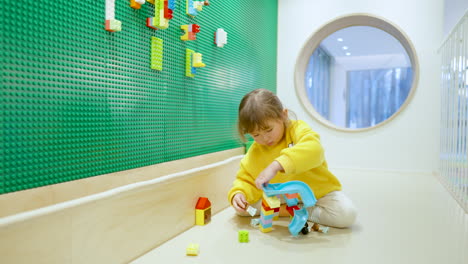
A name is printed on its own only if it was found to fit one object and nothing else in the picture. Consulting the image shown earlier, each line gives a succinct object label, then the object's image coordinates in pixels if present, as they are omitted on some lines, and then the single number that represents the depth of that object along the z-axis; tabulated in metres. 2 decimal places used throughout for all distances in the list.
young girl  1.40
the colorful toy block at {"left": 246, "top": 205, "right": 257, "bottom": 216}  1.52
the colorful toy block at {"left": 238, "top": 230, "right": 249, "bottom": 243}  1.37
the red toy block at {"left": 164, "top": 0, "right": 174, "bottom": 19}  1.42
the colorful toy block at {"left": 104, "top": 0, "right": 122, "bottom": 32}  1.18
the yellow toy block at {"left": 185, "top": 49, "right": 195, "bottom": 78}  1.69
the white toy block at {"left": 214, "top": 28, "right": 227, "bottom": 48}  2.02
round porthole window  5.19
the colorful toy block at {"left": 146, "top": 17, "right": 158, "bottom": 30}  1.38
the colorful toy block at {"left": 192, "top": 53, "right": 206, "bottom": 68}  1.73
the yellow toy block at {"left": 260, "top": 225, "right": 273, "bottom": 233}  1.49
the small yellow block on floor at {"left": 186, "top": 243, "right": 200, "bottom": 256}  1.22
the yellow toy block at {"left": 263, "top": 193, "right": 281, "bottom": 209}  1.39
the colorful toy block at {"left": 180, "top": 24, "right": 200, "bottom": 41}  1.65
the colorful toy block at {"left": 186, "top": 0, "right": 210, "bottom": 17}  1.69
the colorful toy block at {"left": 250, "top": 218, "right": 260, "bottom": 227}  1.56
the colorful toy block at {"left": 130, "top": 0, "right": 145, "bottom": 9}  1.29
